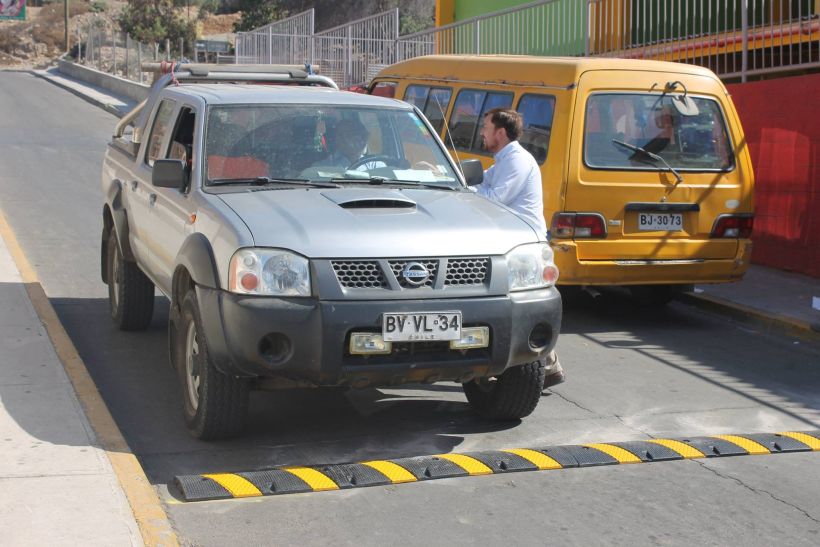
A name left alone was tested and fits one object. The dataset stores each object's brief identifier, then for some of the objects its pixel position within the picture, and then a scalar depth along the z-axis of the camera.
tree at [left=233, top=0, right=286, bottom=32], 53.47
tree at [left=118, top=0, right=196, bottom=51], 60.96
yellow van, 9.40
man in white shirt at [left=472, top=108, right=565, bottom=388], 7.71
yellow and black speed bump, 5.57
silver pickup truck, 5.74
